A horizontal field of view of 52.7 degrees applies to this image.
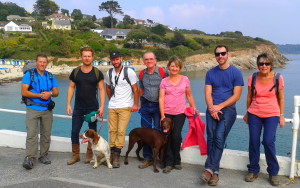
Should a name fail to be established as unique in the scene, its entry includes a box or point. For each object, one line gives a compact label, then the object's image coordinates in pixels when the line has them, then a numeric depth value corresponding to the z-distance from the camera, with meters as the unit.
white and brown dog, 4.77
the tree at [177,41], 87.94
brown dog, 4.51
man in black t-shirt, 4.84
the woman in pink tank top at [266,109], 4.02
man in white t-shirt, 4.82
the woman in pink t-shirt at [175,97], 4.54
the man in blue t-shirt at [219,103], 4.14
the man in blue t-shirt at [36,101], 4.86
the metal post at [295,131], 4.18
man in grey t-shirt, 4.76
